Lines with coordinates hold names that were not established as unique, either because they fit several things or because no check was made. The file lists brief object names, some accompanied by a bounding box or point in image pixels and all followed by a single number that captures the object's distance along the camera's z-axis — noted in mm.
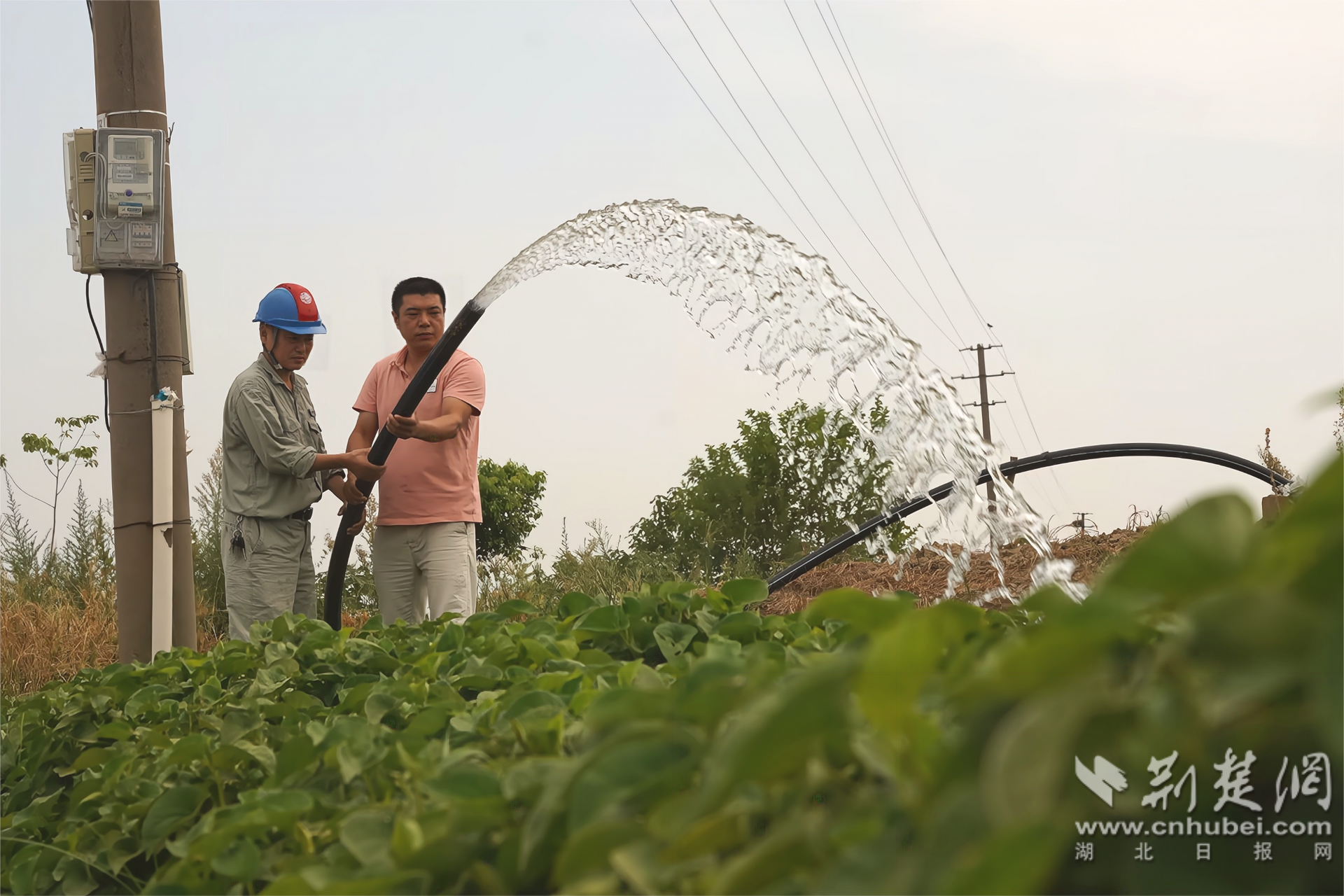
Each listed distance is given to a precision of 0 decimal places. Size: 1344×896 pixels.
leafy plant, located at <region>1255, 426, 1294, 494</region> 8523
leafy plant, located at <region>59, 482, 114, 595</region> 9492
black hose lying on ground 5656
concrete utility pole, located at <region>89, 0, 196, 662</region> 5293
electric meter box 5285
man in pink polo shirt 5445
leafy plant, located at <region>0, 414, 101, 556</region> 9859
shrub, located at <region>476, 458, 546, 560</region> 15586
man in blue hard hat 5043
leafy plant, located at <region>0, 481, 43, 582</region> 9492
